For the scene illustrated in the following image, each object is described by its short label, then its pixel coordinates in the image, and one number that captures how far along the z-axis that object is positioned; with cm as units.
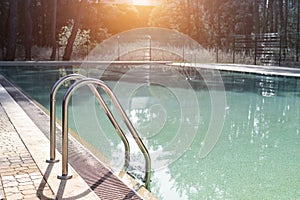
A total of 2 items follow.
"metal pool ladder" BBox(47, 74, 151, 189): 245
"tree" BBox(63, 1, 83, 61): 1842
